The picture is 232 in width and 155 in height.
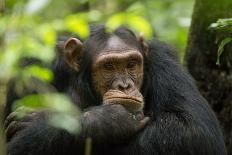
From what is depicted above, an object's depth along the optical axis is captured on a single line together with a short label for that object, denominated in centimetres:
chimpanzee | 1153
